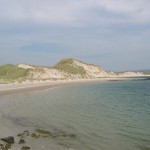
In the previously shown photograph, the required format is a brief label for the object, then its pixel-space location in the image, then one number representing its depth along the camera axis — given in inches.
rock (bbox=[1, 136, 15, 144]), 708.2
